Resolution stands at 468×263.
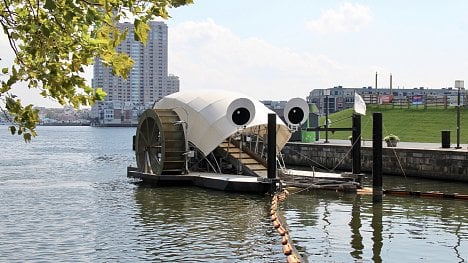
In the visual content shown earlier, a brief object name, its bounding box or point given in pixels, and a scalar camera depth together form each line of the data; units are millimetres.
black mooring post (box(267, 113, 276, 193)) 26406
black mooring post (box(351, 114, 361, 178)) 28609
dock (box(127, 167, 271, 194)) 27359
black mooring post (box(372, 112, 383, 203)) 24484
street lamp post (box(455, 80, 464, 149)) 46794
